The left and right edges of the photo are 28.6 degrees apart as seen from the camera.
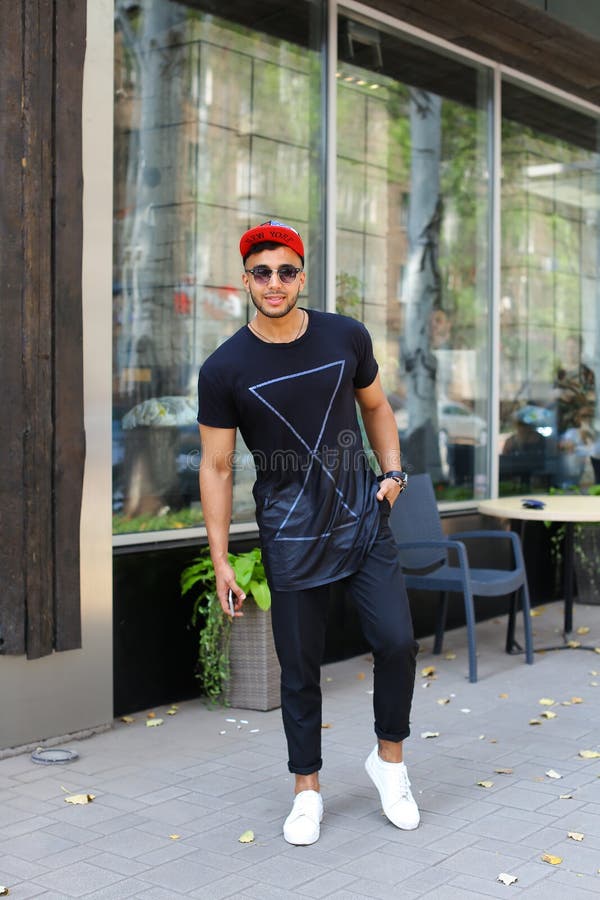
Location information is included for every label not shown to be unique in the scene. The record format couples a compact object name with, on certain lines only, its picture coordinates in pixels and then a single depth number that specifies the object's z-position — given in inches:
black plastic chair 248.4
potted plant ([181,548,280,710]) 221.1
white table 259.6
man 150.8
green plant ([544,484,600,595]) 344.2
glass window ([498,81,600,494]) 359.6
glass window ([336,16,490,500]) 301.3
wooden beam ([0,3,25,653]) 190.4
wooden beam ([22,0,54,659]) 192.4
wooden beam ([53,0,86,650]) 198.1
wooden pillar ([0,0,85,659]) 191.5
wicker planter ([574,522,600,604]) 344.2
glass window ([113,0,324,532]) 245.1
